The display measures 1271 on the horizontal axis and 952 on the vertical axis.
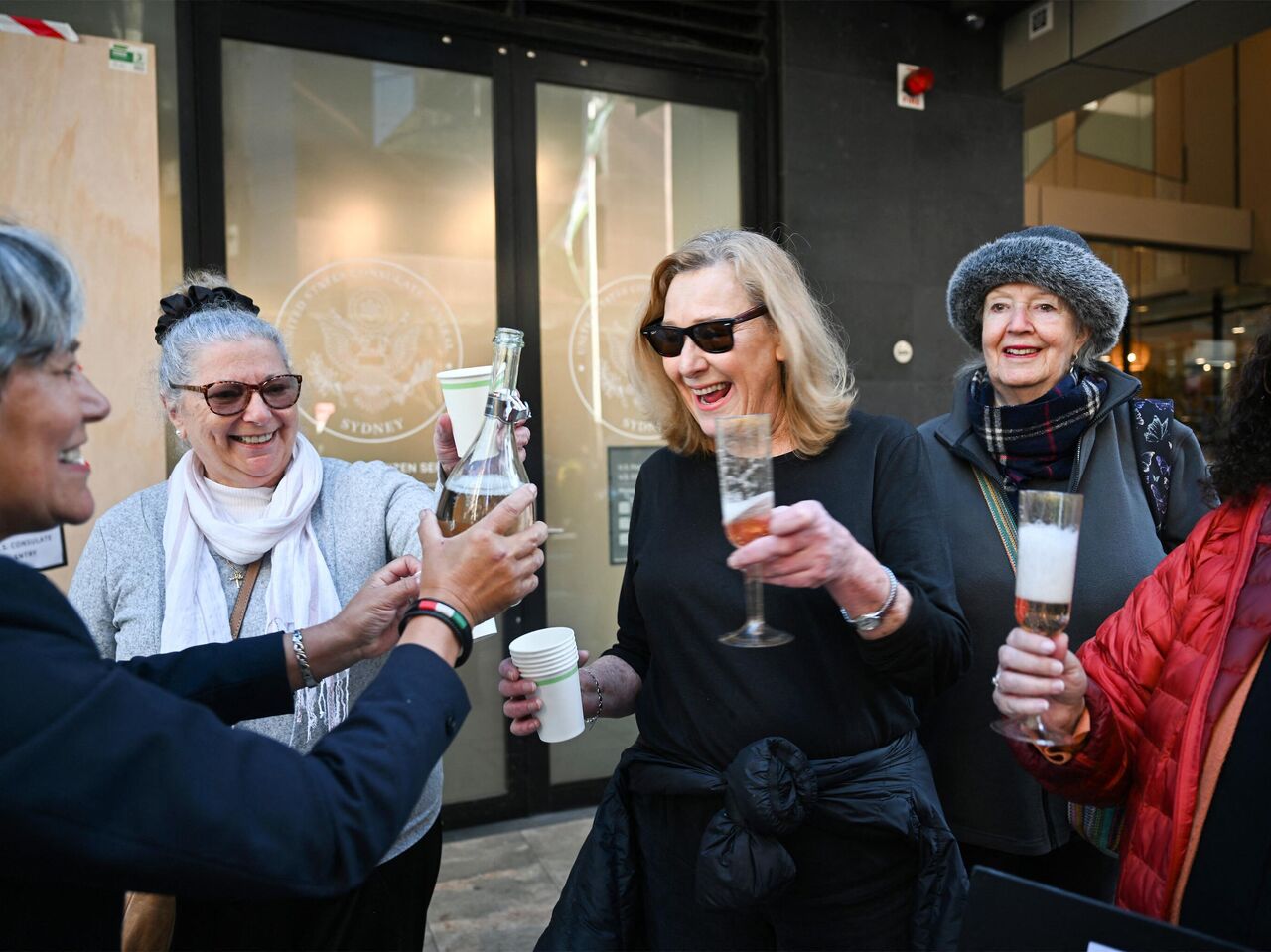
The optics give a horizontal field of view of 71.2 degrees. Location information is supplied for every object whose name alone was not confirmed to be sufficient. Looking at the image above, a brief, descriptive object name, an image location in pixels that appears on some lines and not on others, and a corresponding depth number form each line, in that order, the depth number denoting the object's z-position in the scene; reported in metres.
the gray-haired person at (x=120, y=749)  0.91
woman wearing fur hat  2.08
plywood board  3.26
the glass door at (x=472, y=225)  3.72
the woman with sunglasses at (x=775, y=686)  1.52
